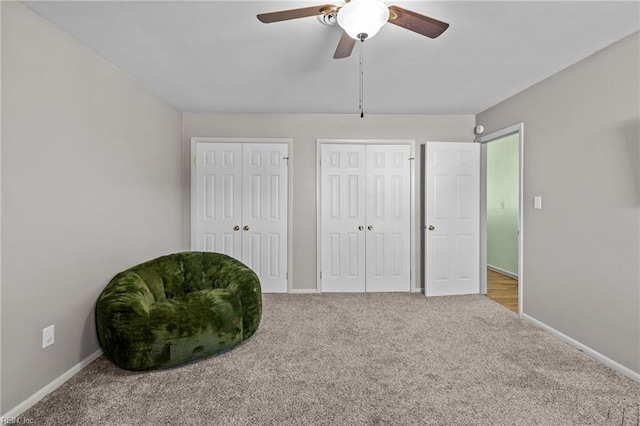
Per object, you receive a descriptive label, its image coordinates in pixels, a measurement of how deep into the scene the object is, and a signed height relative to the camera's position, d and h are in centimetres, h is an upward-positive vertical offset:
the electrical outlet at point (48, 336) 192 -80
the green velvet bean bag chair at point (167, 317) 204 -76
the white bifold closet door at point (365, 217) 405 -9
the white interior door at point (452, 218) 392 -10
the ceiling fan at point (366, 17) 145 +96
